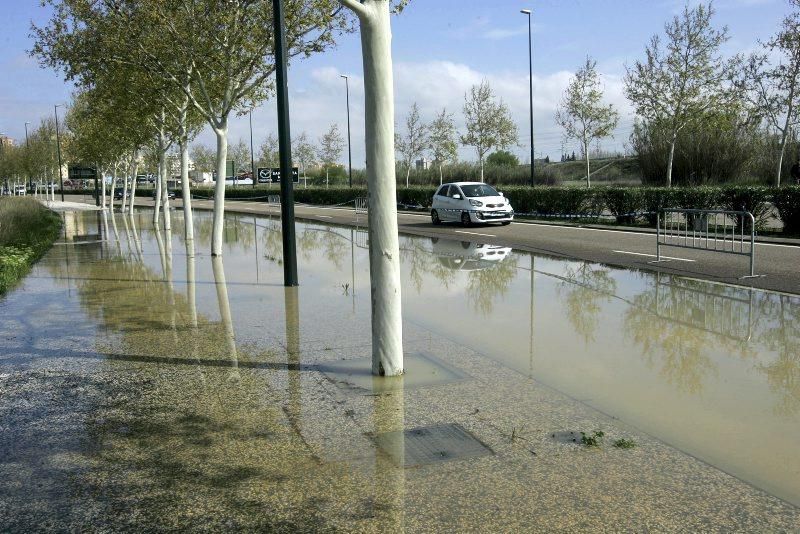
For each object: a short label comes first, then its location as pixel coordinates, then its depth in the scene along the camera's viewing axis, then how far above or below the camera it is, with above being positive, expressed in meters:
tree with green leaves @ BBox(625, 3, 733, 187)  29.31 +4.03
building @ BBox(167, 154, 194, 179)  53.66 +2.68
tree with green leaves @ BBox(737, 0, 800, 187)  24.31 +3.43
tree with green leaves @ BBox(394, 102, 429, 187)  58.84 +3.68
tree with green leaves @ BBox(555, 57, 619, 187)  38.59 +3.96
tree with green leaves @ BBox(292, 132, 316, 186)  77.12 +4.01
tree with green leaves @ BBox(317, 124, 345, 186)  72.31 +4.15
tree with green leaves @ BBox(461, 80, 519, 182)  46.59 +3.82
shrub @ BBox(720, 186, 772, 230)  19.95 -0.40
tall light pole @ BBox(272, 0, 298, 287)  11.70 +0.64
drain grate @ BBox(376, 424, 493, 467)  4.73 -1.65
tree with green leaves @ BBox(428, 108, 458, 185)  54.94 +3.60
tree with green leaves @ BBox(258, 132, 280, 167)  81.50 +4.33
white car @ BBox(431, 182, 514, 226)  25.53 -0.50
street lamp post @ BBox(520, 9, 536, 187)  35.12 +5.74
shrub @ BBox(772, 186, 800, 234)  18.92 -0.55
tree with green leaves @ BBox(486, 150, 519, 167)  72.50 +3.04
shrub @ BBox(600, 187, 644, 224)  24.27 -0.48
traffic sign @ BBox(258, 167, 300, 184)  54.18 +1.49
